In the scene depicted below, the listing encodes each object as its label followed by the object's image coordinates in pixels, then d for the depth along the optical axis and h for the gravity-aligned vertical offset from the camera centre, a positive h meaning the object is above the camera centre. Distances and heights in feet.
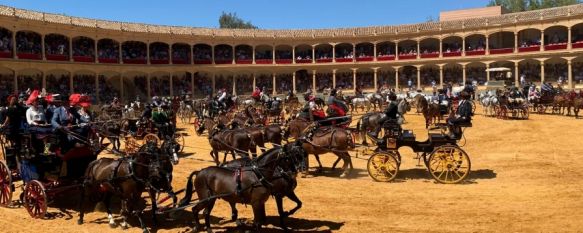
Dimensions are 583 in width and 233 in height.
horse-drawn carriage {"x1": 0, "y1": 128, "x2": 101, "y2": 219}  35.14 -3.55
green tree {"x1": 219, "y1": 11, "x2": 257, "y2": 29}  333.01 +58.24
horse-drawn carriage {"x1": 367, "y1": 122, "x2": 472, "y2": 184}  41.52 -3.77
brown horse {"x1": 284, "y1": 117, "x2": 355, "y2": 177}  45.16 -2.78
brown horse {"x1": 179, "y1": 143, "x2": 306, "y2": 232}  28.02 -3.84
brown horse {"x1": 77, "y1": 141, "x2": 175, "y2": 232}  30.71 -3.84
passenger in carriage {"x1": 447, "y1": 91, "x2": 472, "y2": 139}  42.39 -0.96
